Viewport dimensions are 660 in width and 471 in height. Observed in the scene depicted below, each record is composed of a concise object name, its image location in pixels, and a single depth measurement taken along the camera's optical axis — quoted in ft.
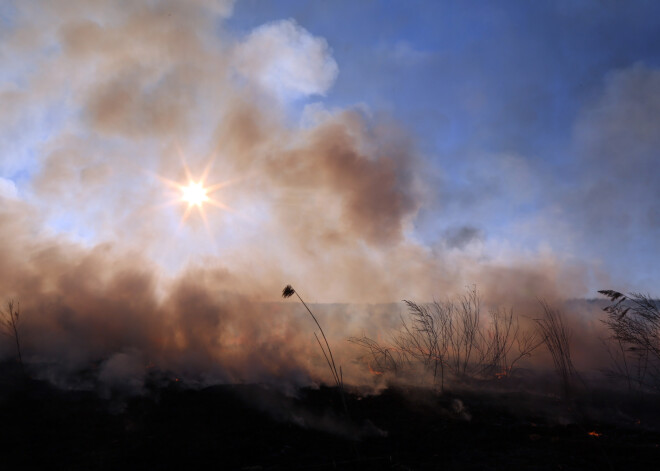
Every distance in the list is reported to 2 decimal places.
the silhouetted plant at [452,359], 38.83
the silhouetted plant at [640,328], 29.25
